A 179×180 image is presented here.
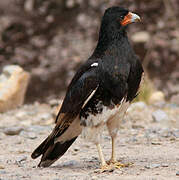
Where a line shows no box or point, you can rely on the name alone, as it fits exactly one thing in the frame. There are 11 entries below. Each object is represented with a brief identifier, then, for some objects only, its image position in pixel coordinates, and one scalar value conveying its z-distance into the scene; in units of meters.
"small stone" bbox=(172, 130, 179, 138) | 13.78
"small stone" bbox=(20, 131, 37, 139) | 14.77
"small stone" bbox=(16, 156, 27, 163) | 11.95
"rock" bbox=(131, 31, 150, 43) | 26.76
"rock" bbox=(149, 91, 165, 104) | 19.63
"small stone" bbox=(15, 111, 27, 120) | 18.20
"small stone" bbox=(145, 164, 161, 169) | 10.21
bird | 10.14
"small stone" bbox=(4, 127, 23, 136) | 15.27
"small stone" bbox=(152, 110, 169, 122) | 16.20
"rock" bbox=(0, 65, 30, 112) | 19.20
